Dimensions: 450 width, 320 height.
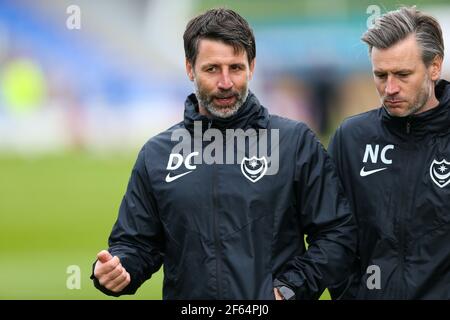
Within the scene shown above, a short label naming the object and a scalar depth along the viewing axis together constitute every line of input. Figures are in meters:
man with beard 6.46
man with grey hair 6.62
